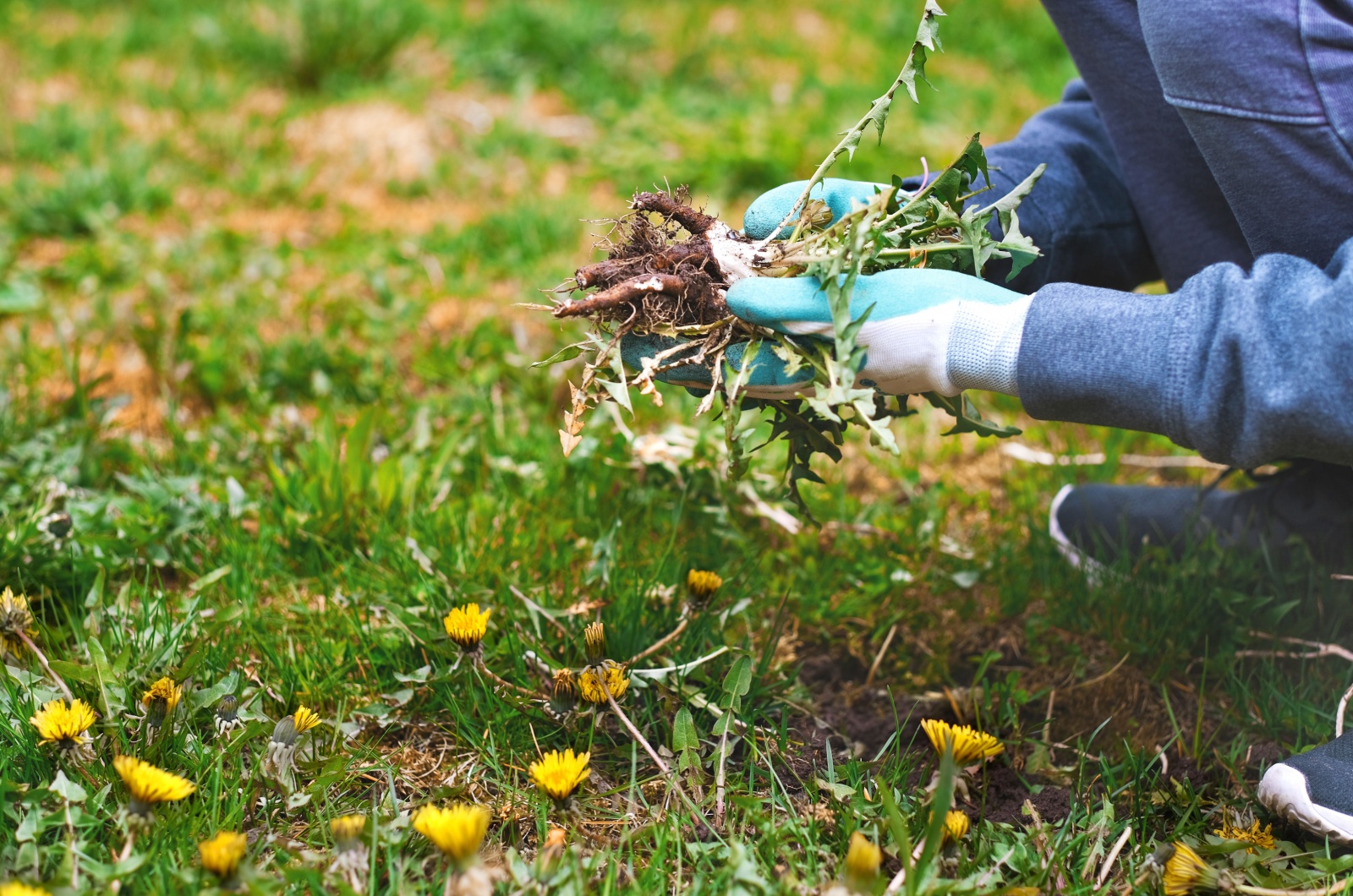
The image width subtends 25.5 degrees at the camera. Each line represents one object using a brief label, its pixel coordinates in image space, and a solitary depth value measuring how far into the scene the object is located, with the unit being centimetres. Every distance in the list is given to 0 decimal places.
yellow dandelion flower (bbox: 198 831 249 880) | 140
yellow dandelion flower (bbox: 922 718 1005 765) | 149
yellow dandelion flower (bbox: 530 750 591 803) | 146
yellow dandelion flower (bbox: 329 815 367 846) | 142
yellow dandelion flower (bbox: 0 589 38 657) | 156
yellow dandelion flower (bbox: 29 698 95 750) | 148
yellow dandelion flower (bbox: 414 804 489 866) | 140
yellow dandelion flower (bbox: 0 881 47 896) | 137
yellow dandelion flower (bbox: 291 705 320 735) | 151
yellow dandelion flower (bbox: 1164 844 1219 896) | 146
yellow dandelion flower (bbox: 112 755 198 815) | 143
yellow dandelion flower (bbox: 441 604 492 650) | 154
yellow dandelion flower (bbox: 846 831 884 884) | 139
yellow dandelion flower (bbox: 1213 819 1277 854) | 151
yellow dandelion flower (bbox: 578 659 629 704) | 153
